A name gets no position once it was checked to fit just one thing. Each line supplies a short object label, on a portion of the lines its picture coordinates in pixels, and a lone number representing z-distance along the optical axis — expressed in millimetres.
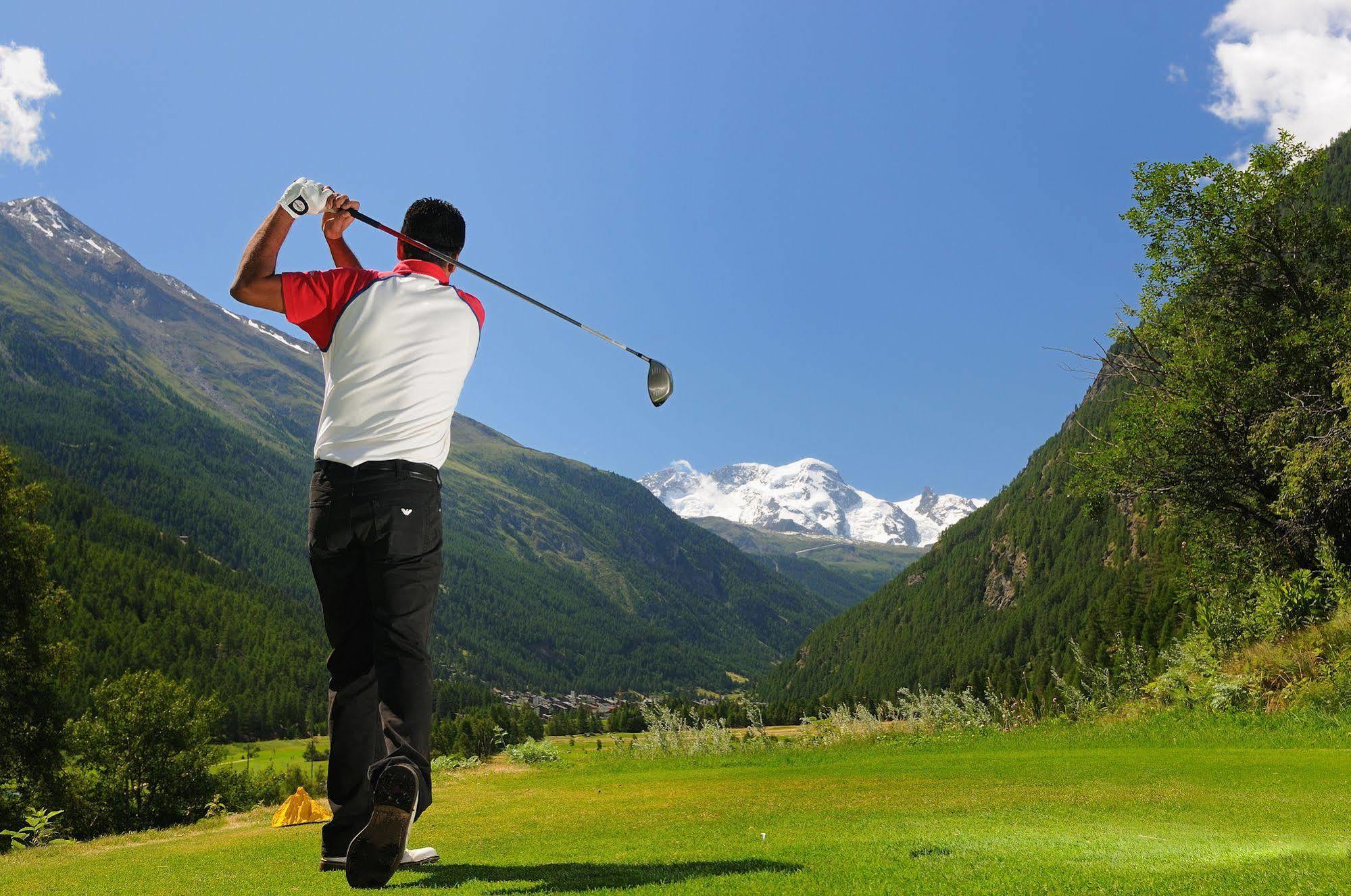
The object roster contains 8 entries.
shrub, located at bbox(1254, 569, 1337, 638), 17578
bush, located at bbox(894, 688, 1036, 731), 17484
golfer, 4195
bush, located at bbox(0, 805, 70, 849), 16922
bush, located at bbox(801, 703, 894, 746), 17094
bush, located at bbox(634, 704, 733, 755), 17266
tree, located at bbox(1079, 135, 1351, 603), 19719
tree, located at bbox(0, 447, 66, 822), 21625
